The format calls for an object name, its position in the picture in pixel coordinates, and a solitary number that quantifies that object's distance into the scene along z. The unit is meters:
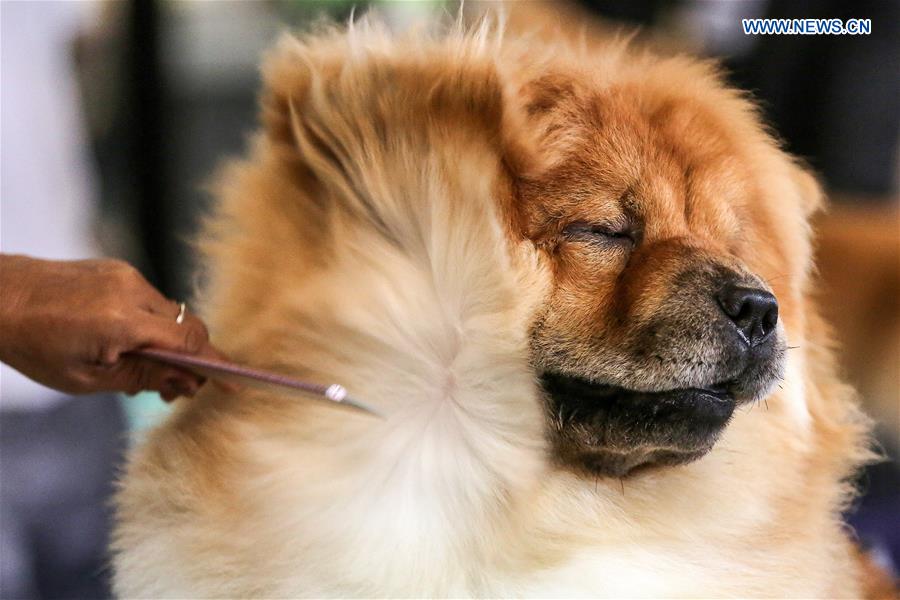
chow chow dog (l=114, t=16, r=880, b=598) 1.97
